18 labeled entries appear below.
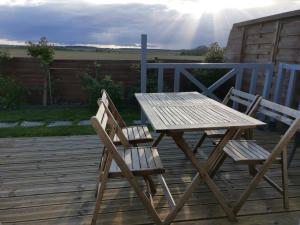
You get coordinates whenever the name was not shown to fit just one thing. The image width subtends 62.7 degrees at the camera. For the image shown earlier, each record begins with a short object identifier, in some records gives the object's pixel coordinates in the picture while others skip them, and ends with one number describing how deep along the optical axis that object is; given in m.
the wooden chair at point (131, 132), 2.54
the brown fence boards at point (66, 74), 6.41
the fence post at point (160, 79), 4.05
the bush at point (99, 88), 5.89
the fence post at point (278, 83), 4.04
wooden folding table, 1.85
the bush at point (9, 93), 5.93
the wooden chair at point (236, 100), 2.70
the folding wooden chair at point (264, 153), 1.96
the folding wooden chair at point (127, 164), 1.73
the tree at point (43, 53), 6.05
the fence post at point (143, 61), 3.90
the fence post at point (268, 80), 4.27
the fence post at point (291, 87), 3.76
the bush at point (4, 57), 6.11
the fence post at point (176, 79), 4.09
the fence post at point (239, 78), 4.33
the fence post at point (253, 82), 4.33
